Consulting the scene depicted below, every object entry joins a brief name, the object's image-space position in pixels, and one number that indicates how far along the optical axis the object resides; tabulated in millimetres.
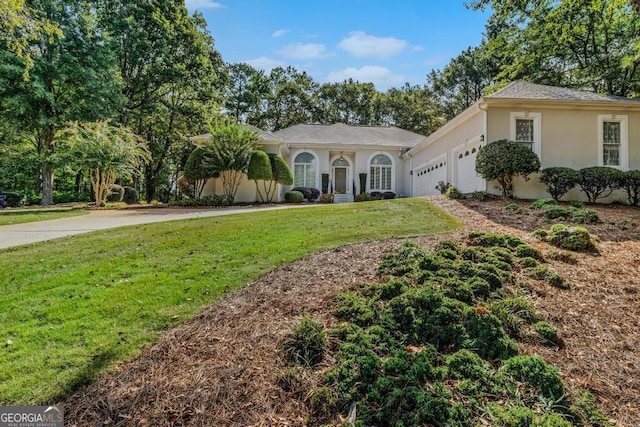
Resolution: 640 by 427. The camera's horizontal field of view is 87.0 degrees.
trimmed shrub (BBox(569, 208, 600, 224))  6684
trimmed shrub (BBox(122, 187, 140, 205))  18828
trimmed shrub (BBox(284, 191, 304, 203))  16625
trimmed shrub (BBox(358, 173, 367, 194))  18844
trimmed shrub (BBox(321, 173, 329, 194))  18547
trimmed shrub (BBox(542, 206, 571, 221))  7023
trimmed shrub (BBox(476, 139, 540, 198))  9711
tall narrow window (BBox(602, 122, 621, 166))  10656
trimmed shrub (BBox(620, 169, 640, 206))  9859
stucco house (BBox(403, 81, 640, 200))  10438
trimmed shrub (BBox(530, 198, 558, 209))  8100
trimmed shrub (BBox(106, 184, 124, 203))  16750
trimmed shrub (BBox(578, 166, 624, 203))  9820
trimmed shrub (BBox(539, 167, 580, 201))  9852
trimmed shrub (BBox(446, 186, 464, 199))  10297
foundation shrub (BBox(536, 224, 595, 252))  4859
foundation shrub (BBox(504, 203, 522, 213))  8005
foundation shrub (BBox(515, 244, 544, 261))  4453
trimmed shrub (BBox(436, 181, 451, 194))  13089
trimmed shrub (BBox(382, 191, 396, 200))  18634
